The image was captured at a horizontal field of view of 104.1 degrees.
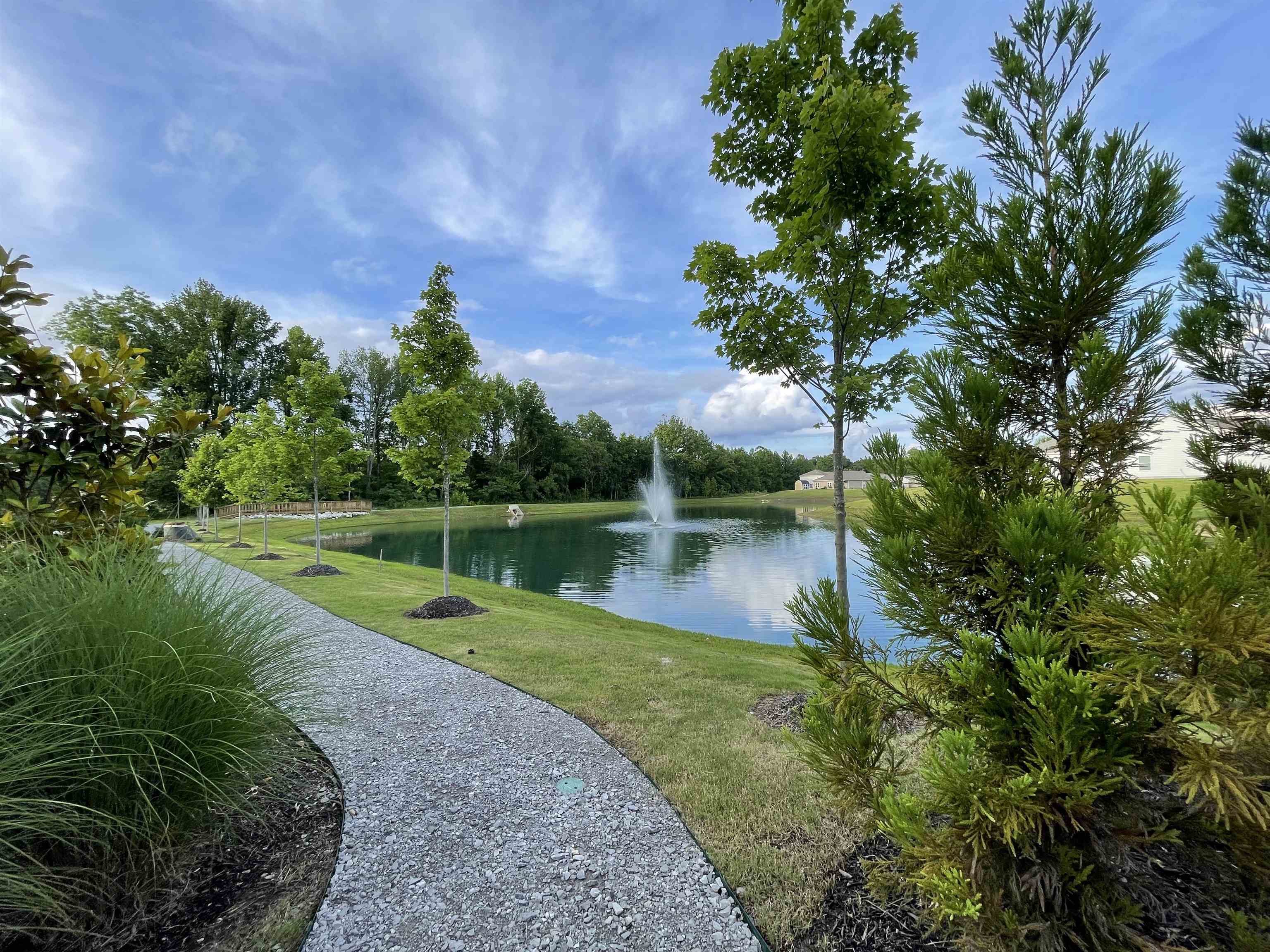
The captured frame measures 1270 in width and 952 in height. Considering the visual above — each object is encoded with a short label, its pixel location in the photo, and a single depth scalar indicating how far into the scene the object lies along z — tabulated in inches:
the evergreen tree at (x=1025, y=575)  45.1
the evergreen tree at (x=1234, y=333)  77.0
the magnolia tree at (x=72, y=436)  87.7
